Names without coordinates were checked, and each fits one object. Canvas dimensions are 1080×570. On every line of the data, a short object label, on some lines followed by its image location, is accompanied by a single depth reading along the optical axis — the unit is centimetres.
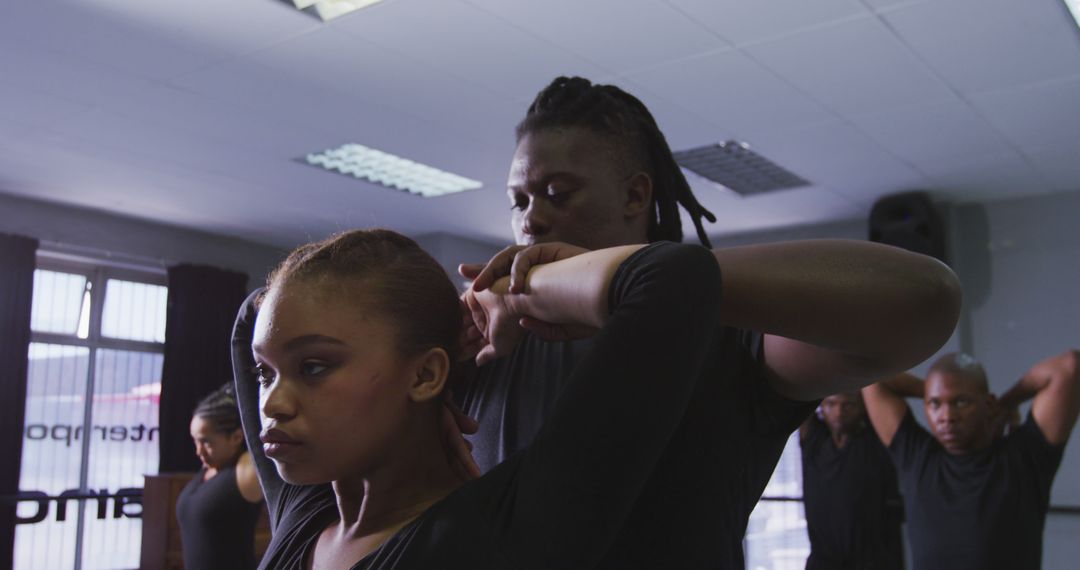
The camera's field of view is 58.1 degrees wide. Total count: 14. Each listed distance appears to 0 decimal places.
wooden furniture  504
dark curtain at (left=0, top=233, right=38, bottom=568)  606
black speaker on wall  584
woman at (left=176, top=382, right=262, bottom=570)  358
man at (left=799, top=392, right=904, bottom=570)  431
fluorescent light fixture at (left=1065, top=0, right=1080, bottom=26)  336
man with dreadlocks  79
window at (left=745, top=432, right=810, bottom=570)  661
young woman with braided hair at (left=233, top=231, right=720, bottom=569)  67
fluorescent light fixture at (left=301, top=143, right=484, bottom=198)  541
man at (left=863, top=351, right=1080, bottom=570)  305
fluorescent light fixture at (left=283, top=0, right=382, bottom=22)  337
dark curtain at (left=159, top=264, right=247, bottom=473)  696
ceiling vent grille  511
